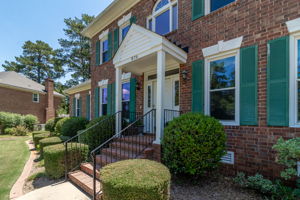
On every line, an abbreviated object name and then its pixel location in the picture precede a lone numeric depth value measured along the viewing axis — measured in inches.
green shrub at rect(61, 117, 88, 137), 331.3
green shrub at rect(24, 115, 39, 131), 644.7
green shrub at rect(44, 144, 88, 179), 180.7
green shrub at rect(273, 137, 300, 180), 106.1
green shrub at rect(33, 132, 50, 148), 342.8
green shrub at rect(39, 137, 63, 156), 256.1
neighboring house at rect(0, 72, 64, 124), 693.3
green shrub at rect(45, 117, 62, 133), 536.8
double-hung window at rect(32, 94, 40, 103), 789.9
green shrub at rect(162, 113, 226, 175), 127.9
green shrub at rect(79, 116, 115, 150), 226.2
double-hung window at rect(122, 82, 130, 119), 296.0
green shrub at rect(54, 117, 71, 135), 445.4
